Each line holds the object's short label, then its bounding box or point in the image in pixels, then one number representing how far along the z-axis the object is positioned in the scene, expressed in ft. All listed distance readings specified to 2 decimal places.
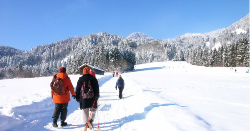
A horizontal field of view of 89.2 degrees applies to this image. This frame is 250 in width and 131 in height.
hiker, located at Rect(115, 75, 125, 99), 27.81
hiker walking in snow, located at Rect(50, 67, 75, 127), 13.50
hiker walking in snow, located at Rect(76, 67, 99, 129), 13.17
